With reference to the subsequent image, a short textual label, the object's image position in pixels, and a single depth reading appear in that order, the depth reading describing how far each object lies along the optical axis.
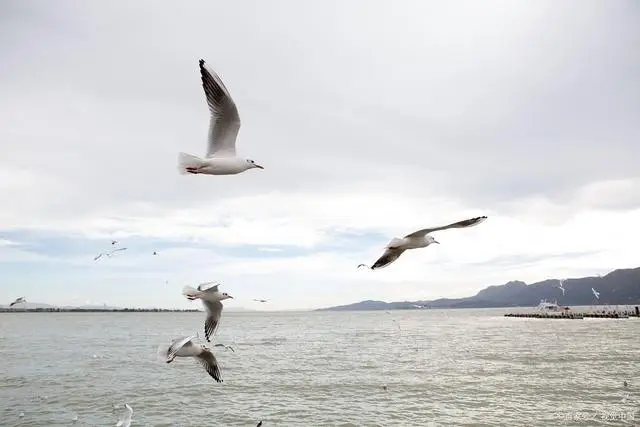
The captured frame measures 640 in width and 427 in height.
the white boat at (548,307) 125.86
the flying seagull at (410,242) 6.24
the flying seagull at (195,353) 8.07
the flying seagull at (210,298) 8.40
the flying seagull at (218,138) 6.56
